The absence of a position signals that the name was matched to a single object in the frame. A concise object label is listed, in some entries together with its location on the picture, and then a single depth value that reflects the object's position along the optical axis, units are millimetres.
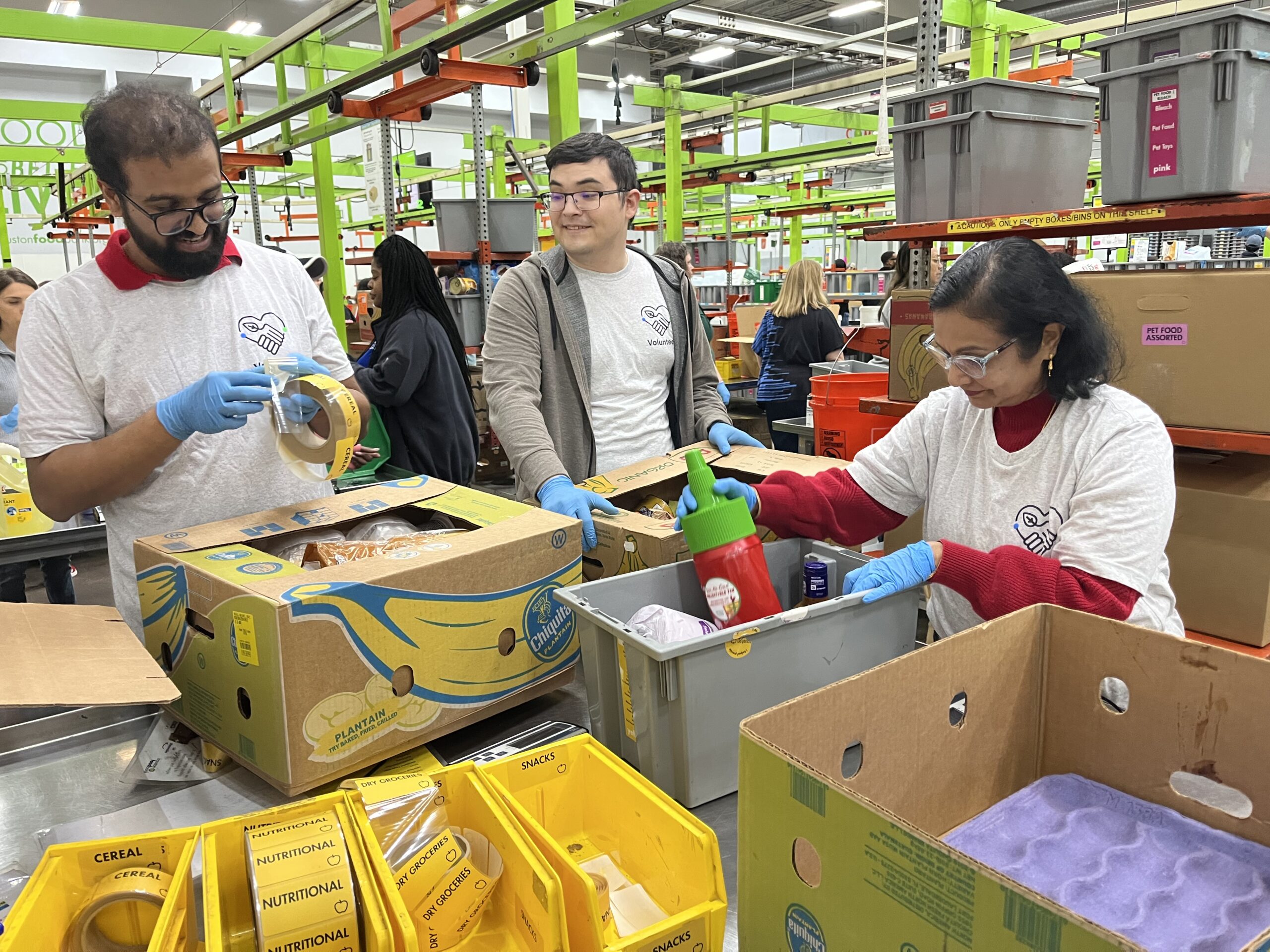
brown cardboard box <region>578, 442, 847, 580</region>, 1636
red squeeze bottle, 1380
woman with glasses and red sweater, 1334
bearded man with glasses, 1456
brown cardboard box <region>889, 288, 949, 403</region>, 2686
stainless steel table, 1187
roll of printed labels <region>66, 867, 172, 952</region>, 851
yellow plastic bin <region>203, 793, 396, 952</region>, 825
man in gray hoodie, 2076
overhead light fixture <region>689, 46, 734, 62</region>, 12766
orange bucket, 3283
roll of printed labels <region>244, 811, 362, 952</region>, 809
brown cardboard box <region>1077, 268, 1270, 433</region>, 1909
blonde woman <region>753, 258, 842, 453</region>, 6270
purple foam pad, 896
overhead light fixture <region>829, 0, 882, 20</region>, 9859
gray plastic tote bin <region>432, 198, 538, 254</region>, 5469
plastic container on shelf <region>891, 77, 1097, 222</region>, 2467
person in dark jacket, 3643
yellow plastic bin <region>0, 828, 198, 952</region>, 805
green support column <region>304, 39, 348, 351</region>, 6309
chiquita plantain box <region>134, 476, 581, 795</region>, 1180
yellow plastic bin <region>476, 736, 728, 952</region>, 820
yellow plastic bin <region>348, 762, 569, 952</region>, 802
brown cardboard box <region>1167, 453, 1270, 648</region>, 1994
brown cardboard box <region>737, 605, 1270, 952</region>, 611
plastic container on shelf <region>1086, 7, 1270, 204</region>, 1965
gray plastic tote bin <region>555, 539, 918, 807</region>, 1167
